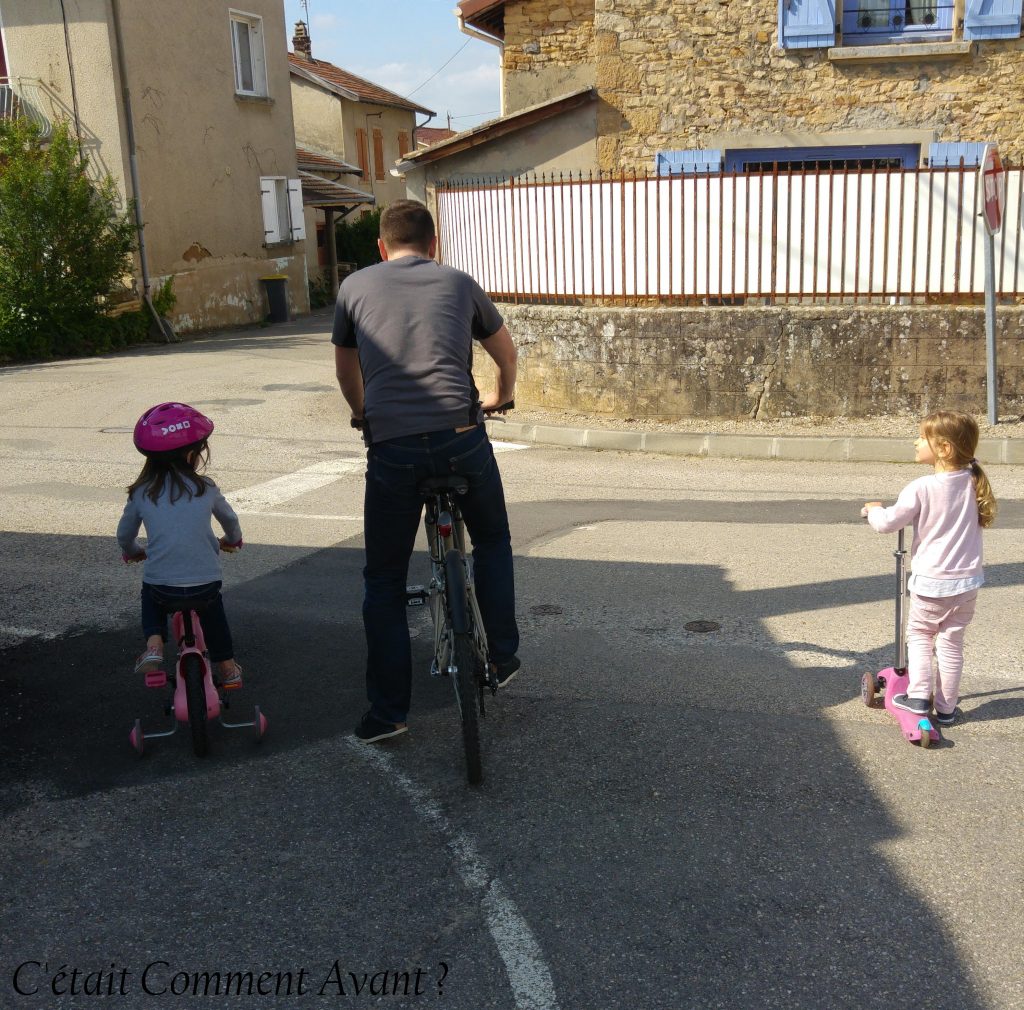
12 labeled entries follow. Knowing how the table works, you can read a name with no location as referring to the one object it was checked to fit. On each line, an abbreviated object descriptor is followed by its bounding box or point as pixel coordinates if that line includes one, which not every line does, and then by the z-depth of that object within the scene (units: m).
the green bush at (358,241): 36.06
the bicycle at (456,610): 4.02
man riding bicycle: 4.16
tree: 19.98
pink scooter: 4.28
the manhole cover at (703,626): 5.71
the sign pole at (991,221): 10.41
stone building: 15.13
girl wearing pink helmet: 4.45
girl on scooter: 4.26
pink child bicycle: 4.32
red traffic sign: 10.42
